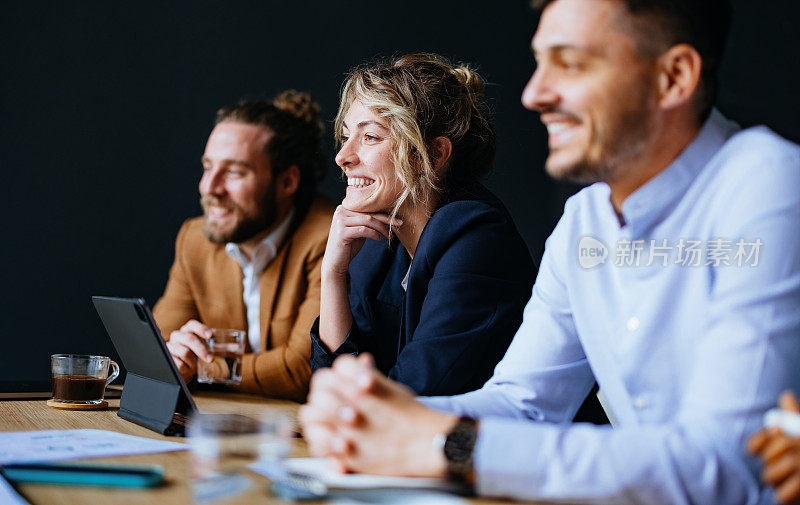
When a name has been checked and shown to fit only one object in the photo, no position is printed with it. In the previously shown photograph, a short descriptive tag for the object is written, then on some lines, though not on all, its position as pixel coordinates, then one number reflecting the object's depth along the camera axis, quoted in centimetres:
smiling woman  171
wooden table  89
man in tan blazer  271
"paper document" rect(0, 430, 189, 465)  112
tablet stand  139
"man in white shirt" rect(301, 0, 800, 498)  91
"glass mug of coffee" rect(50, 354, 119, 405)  163
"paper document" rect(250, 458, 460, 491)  91
